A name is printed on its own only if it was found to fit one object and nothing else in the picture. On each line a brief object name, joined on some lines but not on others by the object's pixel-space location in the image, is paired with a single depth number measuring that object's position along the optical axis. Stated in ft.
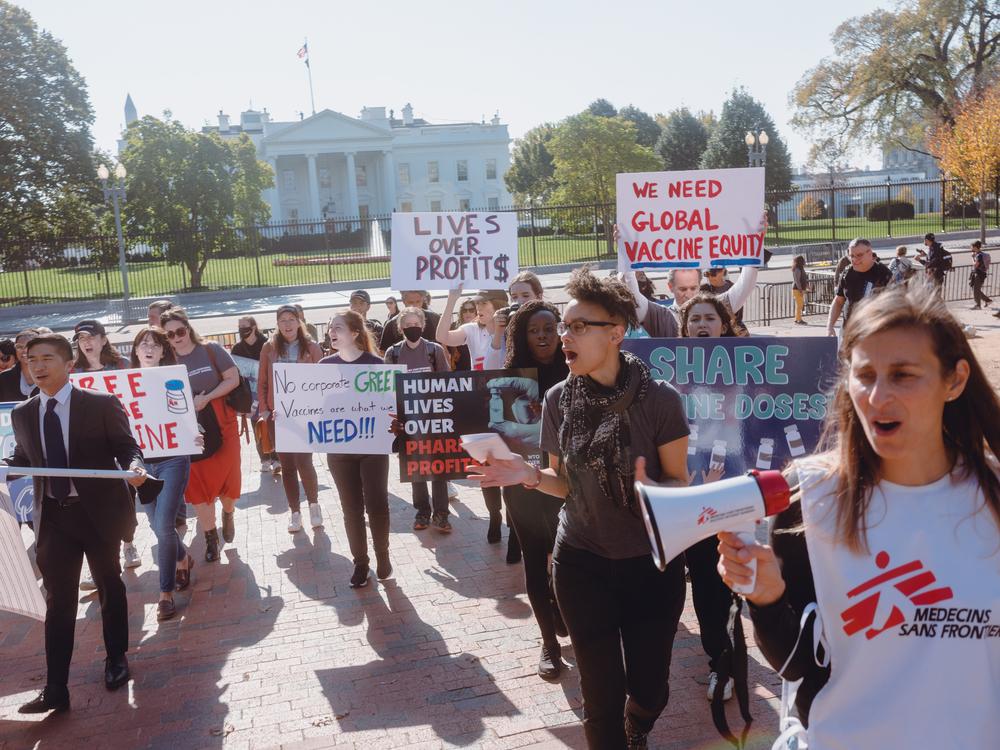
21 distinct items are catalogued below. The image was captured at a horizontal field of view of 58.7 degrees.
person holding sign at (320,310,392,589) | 20.33
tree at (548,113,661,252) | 150.00
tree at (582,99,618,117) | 292.20
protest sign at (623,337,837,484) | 18.38
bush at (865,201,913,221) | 176.24
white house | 243.81
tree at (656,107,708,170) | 195.42
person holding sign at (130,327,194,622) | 19.58
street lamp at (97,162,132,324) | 86.72
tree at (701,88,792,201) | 173.88
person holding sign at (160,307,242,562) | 22.24
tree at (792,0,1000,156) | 143.02
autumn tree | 93.04
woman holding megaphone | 6.12
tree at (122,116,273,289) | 111.14
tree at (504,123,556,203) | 246.06
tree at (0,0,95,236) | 124.57
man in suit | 15.44
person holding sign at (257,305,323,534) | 24.71
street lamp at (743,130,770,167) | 92.17
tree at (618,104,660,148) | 258.37
